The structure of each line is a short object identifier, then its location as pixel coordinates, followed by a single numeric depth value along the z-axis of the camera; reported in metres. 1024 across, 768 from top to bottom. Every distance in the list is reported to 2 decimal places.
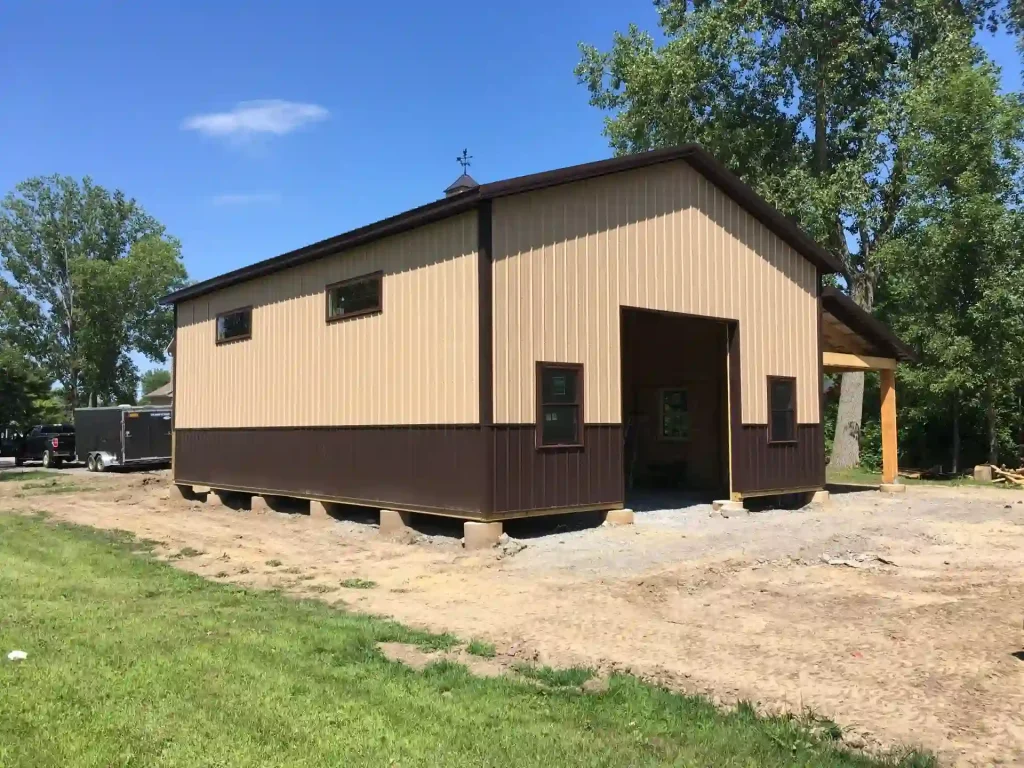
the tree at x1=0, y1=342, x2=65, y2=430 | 30.09
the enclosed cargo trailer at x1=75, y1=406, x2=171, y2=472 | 28.83
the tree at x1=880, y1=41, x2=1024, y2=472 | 20.94
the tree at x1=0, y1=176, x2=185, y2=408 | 56.31
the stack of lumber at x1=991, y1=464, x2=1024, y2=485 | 20.26
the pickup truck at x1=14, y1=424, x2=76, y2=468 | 33.16
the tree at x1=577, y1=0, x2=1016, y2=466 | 26.38
